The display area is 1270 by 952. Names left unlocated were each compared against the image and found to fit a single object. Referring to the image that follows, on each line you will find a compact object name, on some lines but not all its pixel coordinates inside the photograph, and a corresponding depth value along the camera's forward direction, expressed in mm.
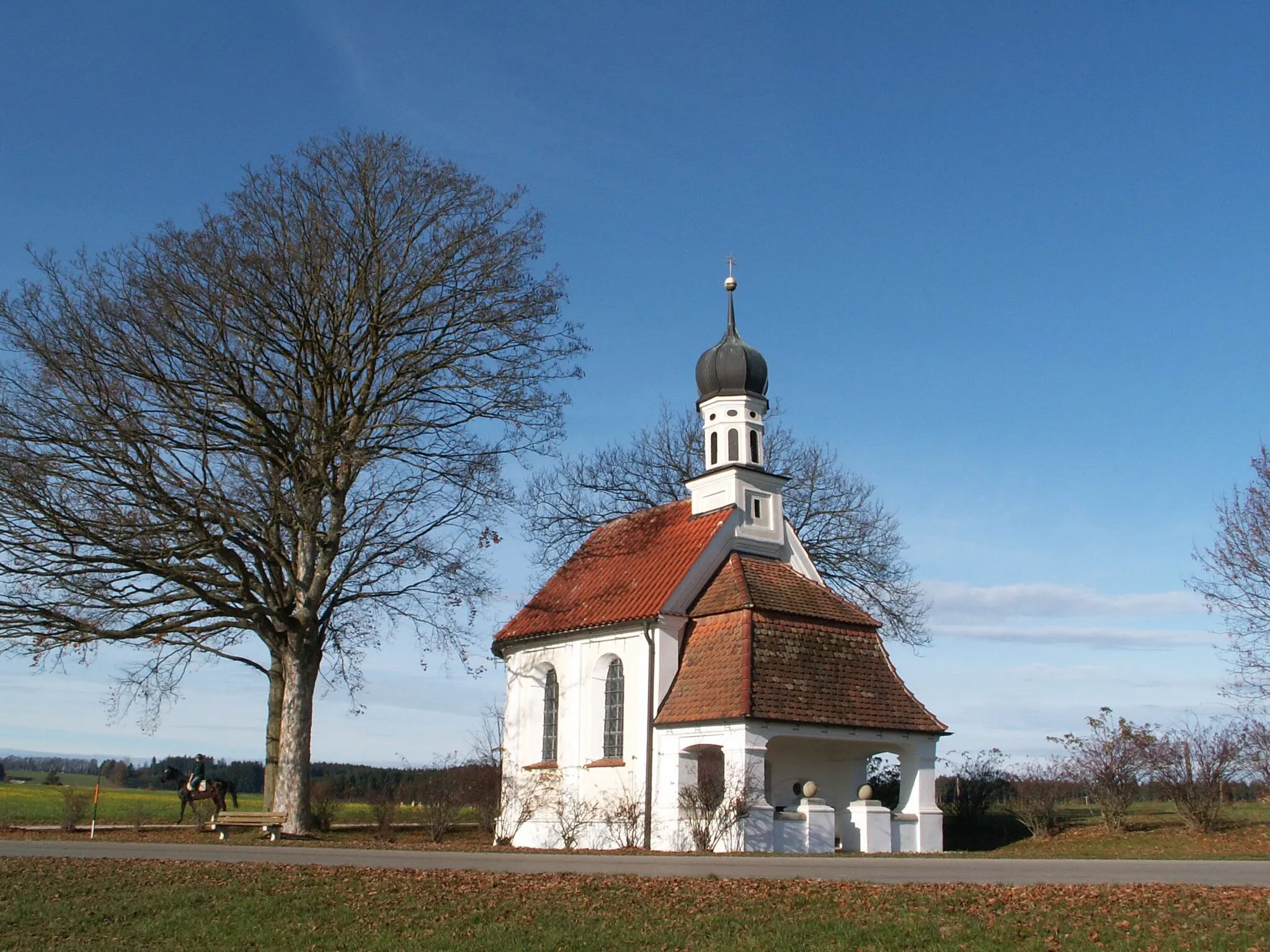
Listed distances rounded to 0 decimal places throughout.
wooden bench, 22312
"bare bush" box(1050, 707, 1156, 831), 27812
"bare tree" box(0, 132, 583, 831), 22750
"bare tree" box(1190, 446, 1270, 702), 27922
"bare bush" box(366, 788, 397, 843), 27266
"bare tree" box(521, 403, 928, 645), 35688
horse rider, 26203
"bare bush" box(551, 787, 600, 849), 26000
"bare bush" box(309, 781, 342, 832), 26641
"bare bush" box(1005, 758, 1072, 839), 28547
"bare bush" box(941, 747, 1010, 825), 30484
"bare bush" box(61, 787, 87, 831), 25156
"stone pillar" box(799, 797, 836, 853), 23703
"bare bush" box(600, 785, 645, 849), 24719
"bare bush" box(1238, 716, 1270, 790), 26328
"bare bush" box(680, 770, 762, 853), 22844
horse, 25500
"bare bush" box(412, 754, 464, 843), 26172
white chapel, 24016
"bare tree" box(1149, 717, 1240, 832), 26109
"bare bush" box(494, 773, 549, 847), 28312
